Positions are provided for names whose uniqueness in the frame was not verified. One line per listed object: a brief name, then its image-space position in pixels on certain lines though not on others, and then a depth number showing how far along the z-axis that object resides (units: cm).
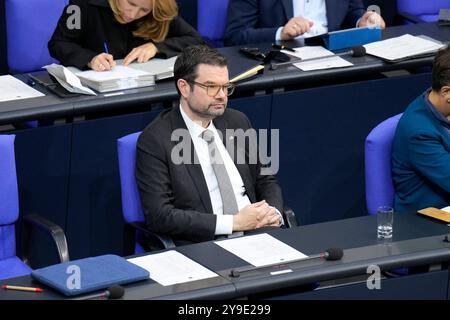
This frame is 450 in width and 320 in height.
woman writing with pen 1137
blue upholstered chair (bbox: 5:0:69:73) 1214
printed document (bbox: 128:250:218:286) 816
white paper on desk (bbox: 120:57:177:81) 1109
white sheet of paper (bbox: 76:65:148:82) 1090
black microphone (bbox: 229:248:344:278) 830
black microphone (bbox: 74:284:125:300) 777
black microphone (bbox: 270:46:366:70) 1176
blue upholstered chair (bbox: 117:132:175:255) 955
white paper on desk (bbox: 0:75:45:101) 1067
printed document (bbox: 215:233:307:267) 850
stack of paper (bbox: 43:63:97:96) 1066
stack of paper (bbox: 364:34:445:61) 1187
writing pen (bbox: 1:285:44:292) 789
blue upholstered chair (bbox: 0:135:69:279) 931
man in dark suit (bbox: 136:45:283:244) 939
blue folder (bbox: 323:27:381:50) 1215
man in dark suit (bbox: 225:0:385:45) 1257
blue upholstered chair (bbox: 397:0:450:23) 1445
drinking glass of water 891
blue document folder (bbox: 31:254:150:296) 784
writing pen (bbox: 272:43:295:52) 1209
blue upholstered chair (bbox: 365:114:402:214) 966
